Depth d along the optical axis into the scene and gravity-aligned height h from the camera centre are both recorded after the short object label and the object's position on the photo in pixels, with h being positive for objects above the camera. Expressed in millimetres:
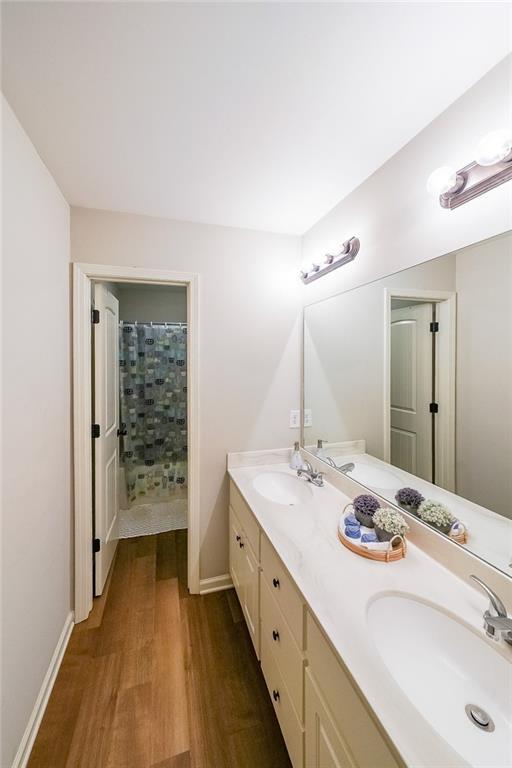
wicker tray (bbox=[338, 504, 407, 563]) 1033 -599
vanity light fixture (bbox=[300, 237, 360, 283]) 1495 +673
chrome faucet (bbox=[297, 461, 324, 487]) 1697 -547
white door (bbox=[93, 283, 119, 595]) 1852 -343
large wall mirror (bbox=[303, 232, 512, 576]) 889 -27
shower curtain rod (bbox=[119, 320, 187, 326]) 2973 +614
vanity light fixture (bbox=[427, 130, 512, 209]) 814 +628
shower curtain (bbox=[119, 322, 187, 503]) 3006 -267
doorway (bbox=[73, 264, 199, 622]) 1721 -269
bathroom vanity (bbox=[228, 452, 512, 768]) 616 -700
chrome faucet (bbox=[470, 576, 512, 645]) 724 -592
